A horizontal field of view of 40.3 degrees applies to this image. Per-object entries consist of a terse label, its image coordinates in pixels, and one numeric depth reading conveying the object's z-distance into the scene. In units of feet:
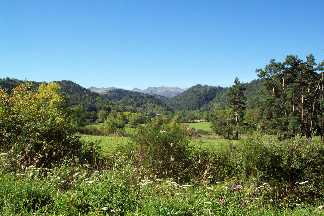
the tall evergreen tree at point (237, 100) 264.31
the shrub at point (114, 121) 263.98
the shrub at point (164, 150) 47.88
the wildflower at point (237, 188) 34.40
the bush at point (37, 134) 45.57
